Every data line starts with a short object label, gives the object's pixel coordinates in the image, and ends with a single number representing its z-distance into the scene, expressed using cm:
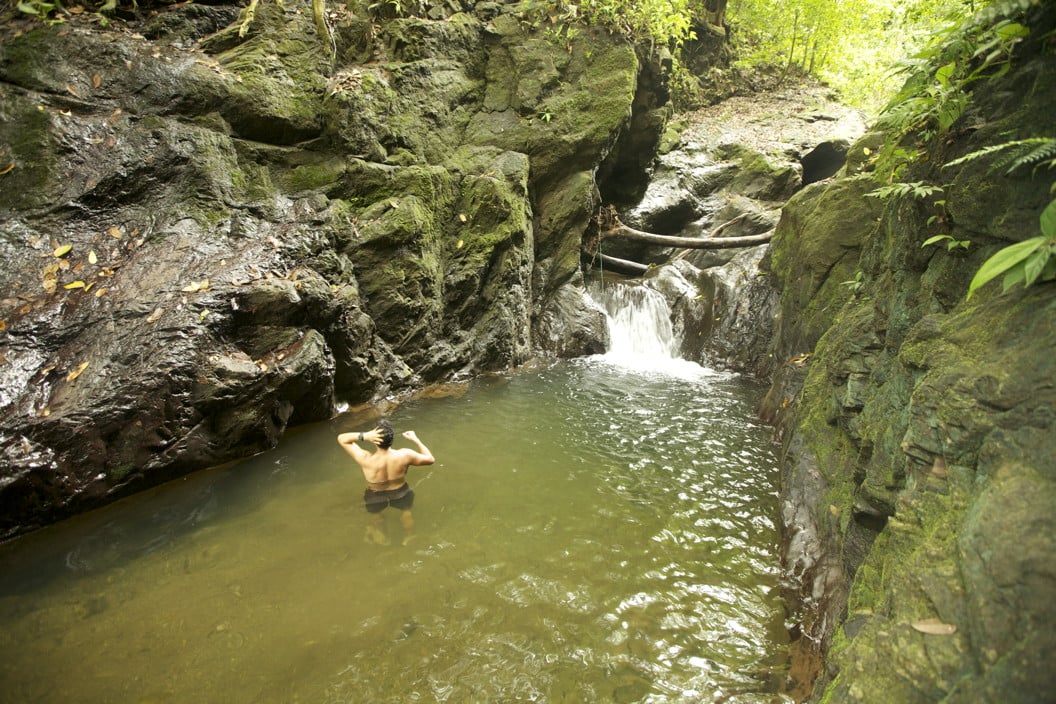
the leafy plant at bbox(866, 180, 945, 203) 345
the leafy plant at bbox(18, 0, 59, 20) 680
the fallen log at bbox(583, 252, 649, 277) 1351
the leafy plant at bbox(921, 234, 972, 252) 313
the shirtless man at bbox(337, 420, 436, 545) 496
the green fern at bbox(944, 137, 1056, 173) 223
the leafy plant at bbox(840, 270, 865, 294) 528
